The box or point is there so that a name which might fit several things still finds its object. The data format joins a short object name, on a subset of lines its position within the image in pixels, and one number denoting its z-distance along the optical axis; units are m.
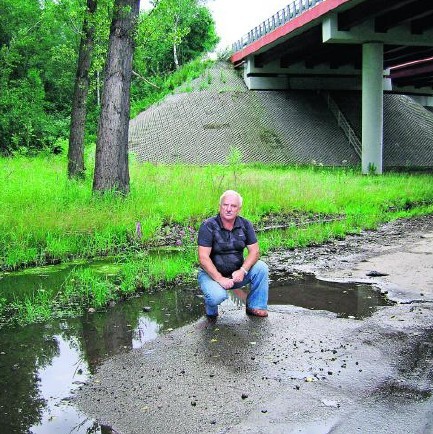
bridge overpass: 25.64
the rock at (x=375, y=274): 7.80
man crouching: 5.64
